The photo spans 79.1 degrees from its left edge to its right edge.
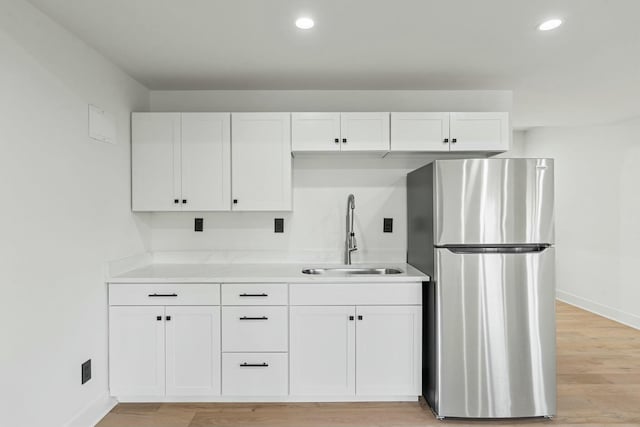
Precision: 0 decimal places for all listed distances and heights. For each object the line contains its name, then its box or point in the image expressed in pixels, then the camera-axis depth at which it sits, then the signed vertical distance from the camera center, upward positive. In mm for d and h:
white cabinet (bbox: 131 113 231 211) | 2846 +455
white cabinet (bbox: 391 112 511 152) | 2852 +635
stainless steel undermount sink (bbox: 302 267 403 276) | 2979 -417
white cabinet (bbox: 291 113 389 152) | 2846 +655
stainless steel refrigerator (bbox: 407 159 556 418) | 2369 -439
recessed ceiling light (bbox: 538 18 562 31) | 2023 +1031
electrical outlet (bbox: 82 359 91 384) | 2270 -915
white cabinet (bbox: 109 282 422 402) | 2543 -807
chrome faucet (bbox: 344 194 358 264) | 3074 -152
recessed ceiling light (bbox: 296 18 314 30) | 2033 +1033
